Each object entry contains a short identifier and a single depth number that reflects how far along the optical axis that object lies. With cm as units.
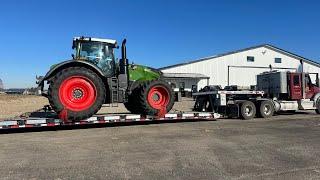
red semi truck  1159
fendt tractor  821
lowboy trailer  787
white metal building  3198
